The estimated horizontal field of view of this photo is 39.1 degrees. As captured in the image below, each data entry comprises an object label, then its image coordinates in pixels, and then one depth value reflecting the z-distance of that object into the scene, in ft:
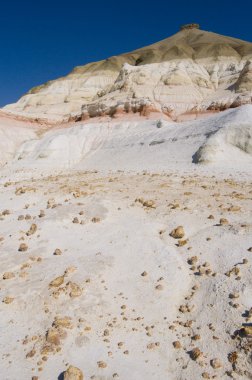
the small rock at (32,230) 28.07
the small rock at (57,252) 25.17
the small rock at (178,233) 25.86
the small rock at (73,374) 15.05
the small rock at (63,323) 18.32
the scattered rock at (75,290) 20.72
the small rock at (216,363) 15.56
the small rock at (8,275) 22.89
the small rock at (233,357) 15.66
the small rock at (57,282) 21.49
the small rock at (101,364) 15.96
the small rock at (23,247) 26.03
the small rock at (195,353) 16.10
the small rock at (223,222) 26.38
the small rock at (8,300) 20.45
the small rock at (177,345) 16.83
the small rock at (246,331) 16.33
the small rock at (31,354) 16.73
